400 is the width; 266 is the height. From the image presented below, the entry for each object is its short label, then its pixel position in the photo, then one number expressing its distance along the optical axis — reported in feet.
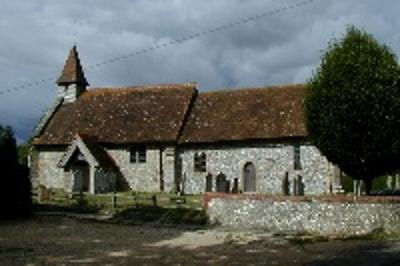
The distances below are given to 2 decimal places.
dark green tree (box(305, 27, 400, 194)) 103.71
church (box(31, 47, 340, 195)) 153.48
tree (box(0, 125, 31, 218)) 114.83
